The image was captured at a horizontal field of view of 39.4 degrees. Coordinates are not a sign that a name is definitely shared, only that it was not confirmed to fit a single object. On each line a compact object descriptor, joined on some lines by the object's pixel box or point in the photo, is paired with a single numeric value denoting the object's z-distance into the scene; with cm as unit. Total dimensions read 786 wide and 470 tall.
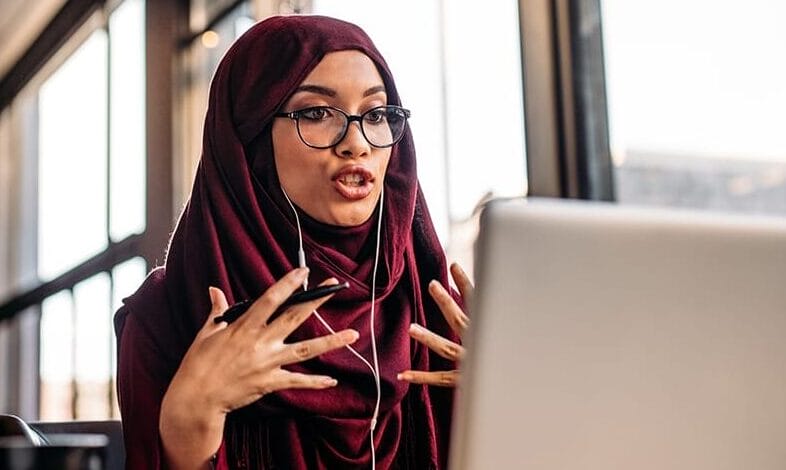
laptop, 69
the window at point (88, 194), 283
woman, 150
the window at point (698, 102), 180
